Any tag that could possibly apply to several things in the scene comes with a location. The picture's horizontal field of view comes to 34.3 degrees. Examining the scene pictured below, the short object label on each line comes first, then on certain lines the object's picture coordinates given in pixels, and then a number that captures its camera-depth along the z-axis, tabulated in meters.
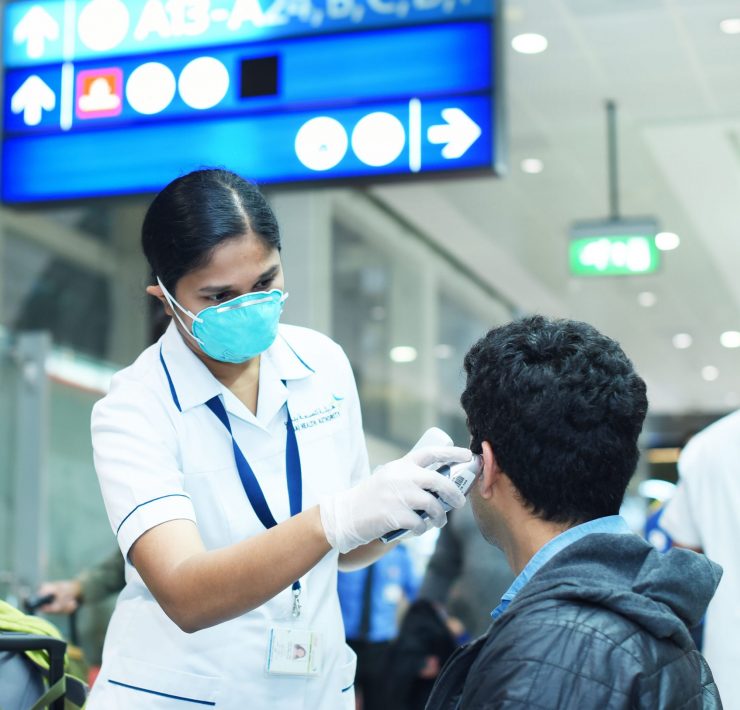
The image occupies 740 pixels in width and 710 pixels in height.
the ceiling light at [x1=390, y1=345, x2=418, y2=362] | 10.61
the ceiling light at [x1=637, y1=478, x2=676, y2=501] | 22.94
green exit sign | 7.58
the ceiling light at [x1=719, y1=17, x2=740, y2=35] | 6.13
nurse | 1.89
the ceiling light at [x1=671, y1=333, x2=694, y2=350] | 13.84
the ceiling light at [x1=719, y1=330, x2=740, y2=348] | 13.55
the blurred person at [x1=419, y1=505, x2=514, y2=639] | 4.40
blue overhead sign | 3.65
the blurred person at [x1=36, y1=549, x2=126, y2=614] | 2.96
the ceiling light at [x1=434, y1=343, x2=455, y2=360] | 11.47
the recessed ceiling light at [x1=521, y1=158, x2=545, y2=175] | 8.60
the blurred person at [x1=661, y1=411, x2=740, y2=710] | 2.97
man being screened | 1.38
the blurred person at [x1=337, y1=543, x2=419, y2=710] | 5.45
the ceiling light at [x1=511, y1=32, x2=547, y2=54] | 6.43
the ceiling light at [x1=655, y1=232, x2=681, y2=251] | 10.06
